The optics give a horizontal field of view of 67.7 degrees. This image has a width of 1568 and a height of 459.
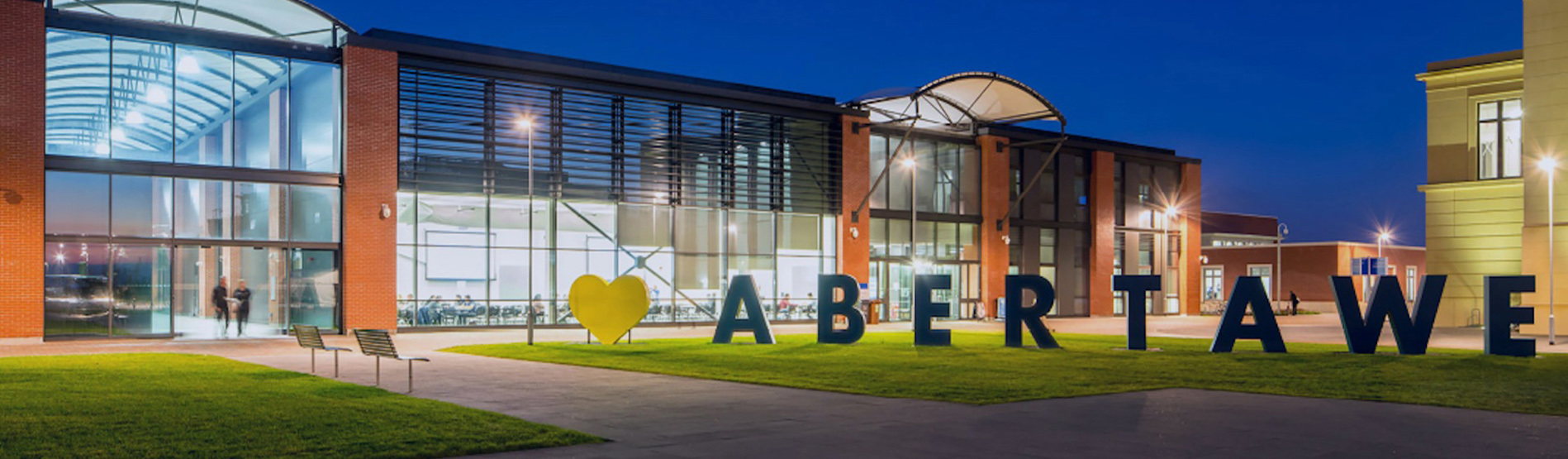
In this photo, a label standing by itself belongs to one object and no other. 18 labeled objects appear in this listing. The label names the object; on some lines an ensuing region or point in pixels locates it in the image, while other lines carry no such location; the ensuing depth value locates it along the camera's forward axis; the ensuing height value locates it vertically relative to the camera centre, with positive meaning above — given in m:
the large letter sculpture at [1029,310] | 25.20 -1.64
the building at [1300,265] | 75.62 -2.10
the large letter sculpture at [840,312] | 26.94 -1.81
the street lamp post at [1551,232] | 28.78 +0.07
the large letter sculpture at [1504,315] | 22.41 -1.53
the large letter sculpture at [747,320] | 26.84 -1.96
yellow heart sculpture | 26.03 -1.61
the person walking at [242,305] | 29.30 -1.85
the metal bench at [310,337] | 18.08 -1.65
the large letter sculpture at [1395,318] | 22.75 -1.63
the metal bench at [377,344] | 15.86 -1.54
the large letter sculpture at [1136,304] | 24.53 -1.48
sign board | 54.63 -1.54
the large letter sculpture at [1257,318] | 23.14 -1.65
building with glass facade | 27.23 +1.40
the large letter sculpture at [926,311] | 26.53 -1.76
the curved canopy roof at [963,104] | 40.56 +4.75
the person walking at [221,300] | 29.02 -1.71
